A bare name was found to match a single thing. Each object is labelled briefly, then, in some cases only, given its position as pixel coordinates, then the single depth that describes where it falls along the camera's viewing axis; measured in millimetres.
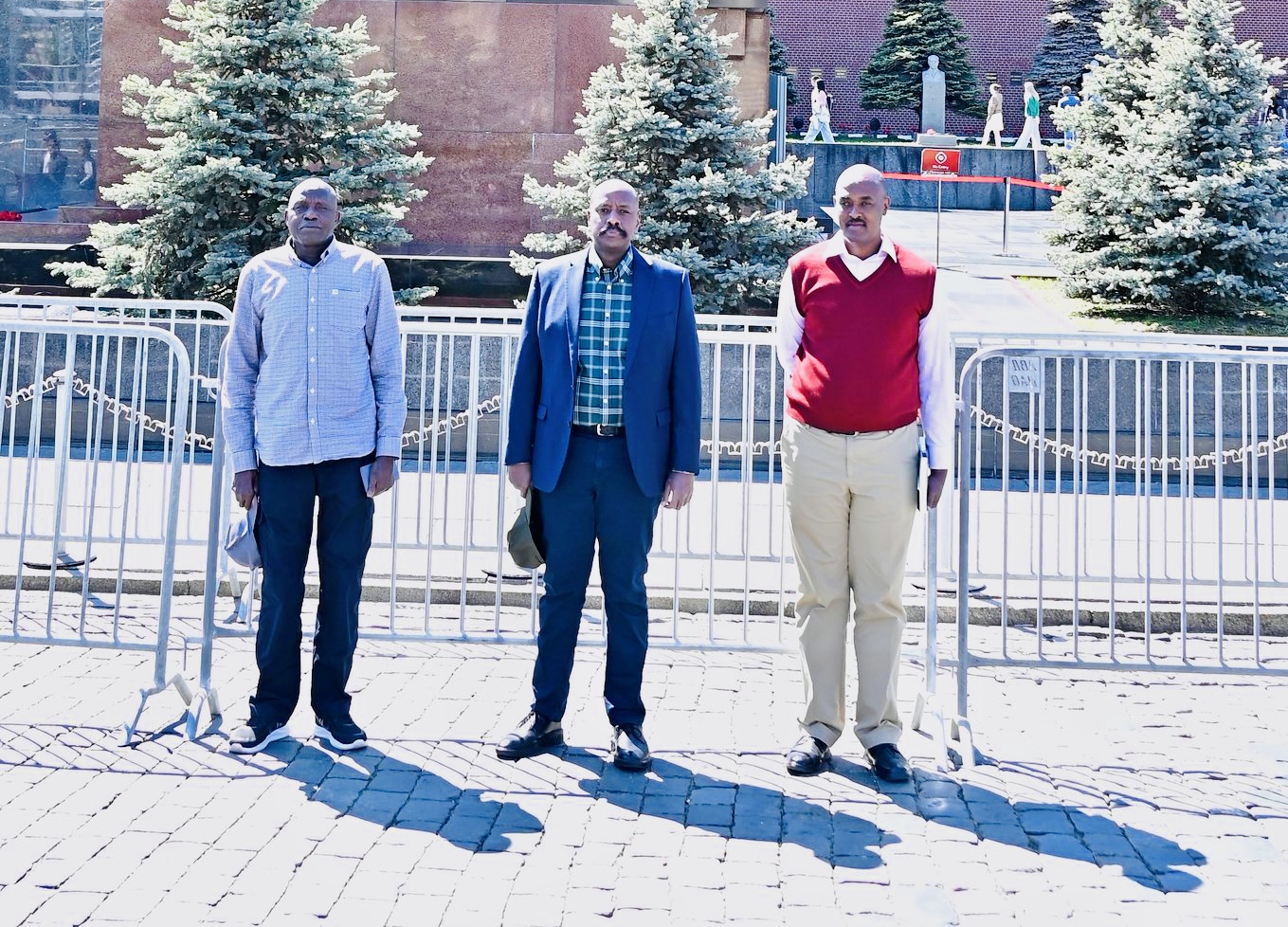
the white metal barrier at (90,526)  5855
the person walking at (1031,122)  37812
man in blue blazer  5254
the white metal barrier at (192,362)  8055
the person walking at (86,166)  23156
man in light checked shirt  5289
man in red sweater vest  5141
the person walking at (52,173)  23219
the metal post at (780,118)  22359
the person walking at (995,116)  38438
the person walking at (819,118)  37750
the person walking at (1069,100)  35212
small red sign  23188
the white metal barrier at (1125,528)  6133
